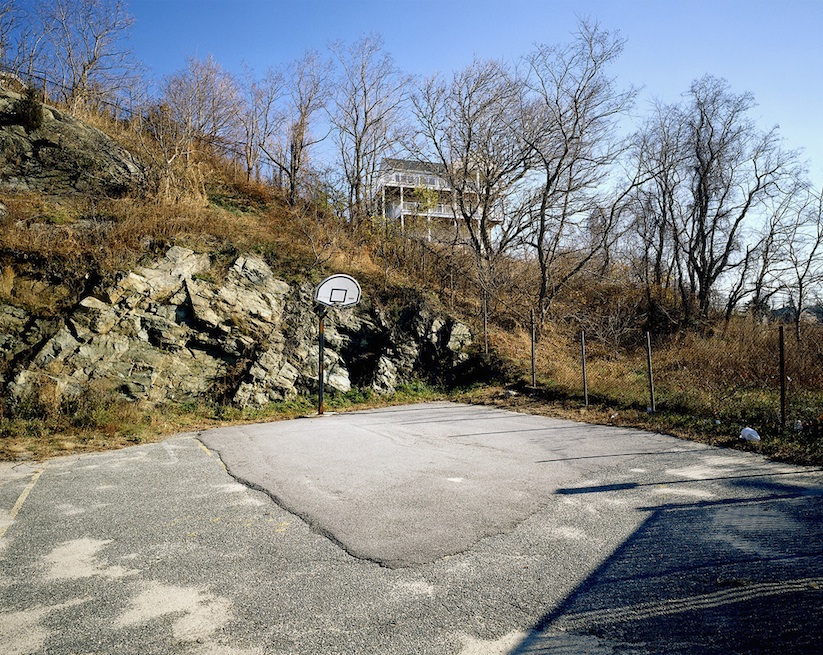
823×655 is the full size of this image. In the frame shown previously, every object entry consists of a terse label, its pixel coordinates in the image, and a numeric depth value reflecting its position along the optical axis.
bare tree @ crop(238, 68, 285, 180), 23.34
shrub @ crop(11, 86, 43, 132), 14.10
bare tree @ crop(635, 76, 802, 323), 23.20
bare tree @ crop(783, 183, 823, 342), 21.92
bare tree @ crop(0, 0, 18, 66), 18.38
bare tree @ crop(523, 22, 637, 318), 18.72
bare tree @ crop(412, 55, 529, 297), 19.27
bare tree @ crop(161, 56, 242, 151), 20.56
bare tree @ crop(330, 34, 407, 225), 21.75
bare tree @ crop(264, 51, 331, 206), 21.95
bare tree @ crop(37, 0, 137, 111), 19.31
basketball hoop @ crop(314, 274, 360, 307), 11.18
